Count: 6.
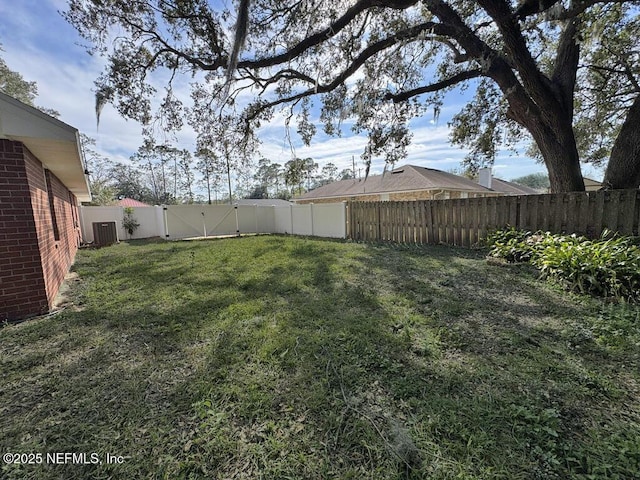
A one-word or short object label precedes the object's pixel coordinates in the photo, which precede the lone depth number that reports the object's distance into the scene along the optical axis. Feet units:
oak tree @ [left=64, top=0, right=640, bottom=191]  16.76
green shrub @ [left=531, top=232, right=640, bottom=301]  10.04
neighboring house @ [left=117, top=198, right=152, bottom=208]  63.31
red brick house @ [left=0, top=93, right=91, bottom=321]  9.68
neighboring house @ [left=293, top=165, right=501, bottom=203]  44.65
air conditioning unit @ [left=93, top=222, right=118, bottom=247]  31.01
